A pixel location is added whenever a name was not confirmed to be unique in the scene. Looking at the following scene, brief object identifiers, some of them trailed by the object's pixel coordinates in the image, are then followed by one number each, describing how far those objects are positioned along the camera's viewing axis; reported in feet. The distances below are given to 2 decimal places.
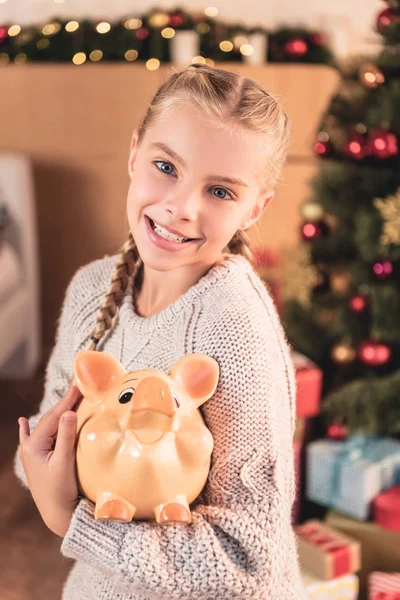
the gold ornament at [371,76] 6.99
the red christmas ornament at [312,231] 7.55
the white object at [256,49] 11.23
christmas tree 6.90
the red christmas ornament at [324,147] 7.36
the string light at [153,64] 11.21
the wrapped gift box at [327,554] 5.87
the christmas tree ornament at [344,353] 7.48
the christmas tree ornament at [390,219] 6.80
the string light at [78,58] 11.43
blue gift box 6.62
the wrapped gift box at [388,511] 6.43
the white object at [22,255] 10.50
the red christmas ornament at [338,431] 7.29
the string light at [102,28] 11.39
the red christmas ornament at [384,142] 6.78
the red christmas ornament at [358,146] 6.94
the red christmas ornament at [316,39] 11.29
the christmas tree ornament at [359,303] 7.23
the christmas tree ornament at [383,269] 6.91
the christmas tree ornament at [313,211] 7.59
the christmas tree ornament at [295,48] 11.19
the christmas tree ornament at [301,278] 7.75
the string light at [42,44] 11.53
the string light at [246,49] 11.25
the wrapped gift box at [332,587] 5.82
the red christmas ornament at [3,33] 11.71
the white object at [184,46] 11.00
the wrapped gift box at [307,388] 7.00
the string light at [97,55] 11.44
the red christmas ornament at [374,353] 7.07
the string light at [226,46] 11.19
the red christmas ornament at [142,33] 11.23
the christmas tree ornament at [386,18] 6.79
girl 2.76
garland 11.22
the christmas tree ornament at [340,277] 7.57
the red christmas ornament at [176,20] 11.17
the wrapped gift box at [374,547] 6.38
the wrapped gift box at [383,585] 5.76
